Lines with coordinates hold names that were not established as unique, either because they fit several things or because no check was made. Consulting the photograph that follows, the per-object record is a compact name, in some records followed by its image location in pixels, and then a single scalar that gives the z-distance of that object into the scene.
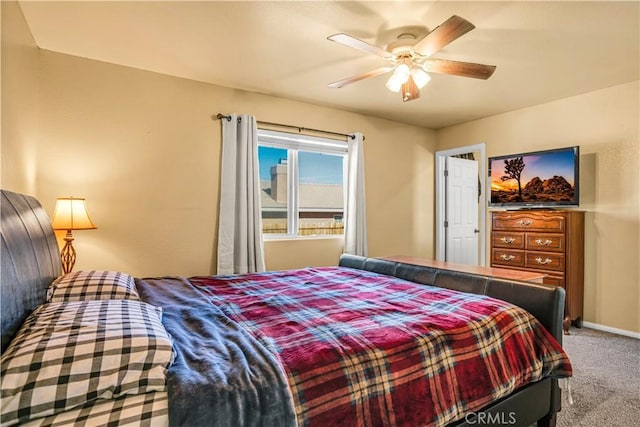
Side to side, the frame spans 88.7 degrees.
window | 3.94
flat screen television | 3.50
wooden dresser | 3.39
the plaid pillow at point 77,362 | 0.76
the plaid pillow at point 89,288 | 1.52
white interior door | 5.08
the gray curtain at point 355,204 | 4.21
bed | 0.85
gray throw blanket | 0.85
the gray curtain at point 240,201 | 3.41
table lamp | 2.48
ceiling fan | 2.02
